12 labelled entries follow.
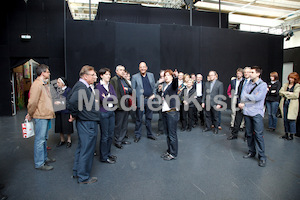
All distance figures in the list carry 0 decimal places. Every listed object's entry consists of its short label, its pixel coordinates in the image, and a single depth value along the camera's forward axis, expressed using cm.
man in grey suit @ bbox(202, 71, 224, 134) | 461
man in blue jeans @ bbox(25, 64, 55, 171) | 260
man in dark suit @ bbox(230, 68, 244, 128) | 459
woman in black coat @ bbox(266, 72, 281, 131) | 463
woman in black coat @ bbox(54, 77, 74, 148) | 346
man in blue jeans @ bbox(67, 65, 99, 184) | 229
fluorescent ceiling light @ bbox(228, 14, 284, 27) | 1099
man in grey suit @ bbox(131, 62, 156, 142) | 402
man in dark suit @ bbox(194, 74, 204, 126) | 509
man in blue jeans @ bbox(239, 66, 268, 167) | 289
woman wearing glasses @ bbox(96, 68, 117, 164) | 291
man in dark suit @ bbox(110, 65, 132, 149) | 349
